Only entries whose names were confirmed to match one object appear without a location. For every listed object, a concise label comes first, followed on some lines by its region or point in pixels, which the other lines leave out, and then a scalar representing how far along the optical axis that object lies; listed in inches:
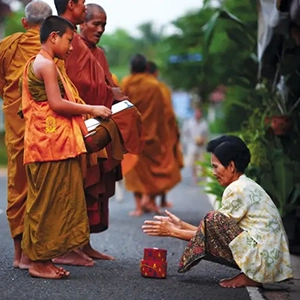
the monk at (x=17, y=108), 480.8
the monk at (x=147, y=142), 830.2
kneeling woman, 420.2
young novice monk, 438.1
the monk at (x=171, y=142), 853.5
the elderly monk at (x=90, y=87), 486.7
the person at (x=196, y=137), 1407.7
